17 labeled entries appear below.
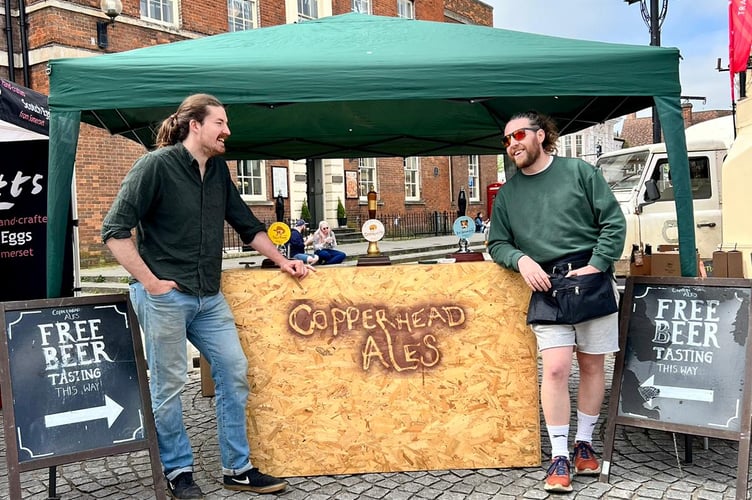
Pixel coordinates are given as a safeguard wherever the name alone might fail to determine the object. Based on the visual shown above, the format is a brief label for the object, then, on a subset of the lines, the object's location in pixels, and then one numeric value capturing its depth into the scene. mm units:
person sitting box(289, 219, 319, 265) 5193
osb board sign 3465
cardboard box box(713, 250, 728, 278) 4648
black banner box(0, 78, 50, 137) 4996
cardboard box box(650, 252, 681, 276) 4520
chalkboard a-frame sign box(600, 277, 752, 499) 3215
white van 8711
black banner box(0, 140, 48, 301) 5223
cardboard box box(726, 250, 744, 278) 4609
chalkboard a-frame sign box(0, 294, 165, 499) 3020
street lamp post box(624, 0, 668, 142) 12398
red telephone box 20381
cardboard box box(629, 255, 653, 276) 4520
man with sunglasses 3193
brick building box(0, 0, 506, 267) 13375
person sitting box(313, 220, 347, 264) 5801
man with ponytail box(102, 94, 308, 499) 3002
